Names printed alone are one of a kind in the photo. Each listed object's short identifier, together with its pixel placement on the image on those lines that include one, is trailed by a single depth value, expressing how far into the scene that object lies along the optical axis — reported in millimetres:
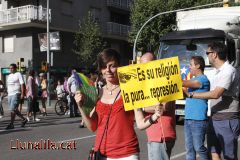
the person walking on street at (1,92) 18047
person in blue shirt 5840
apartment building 35062
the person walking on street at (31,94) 15328
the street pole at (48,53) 26684
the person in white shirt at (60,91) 19580
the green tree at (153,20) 34312
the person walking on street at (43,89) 18878
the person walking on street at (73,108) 17641
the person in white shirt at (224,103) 5039
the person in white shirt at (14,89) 12844
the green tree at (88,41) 37625
